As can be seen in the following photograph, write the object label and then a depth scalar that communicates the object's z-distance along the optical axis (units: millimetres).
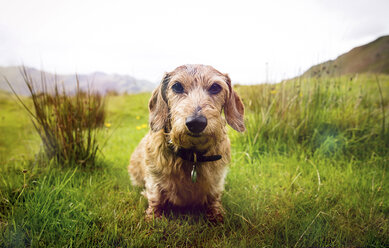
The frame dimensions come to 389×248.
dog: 415
